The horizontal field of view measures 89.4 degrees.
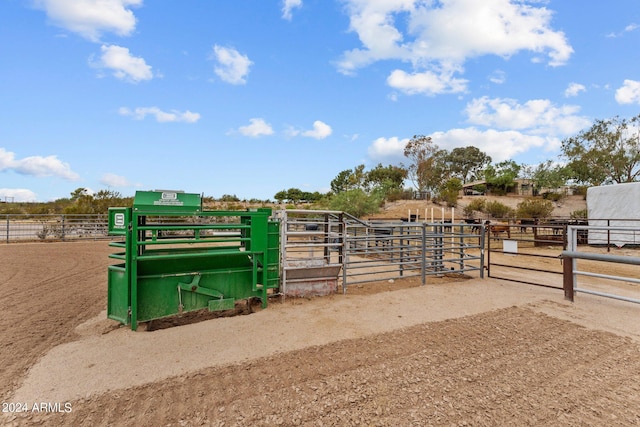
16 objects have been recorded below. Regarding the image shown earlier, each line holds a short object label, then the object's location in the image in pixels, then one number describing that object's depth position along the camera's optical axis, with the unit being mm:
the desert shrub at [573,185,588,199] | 40125
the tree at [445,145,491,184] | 61688
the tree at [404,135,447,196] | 46566
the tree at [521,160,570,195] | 42031
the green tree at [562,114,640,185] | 33250
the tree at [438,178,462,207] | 38531
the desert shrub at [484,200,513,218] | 32569
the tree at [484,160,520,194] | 47188
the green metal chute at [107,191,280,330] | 3916
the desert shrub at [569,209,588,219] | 27219
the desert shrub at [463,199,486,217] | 34656
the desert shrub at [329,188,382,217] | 26203
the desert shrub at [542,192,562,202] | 39688
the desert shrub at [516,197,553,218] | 28359
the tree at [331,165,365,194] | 52059
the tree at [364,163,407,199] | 52656
